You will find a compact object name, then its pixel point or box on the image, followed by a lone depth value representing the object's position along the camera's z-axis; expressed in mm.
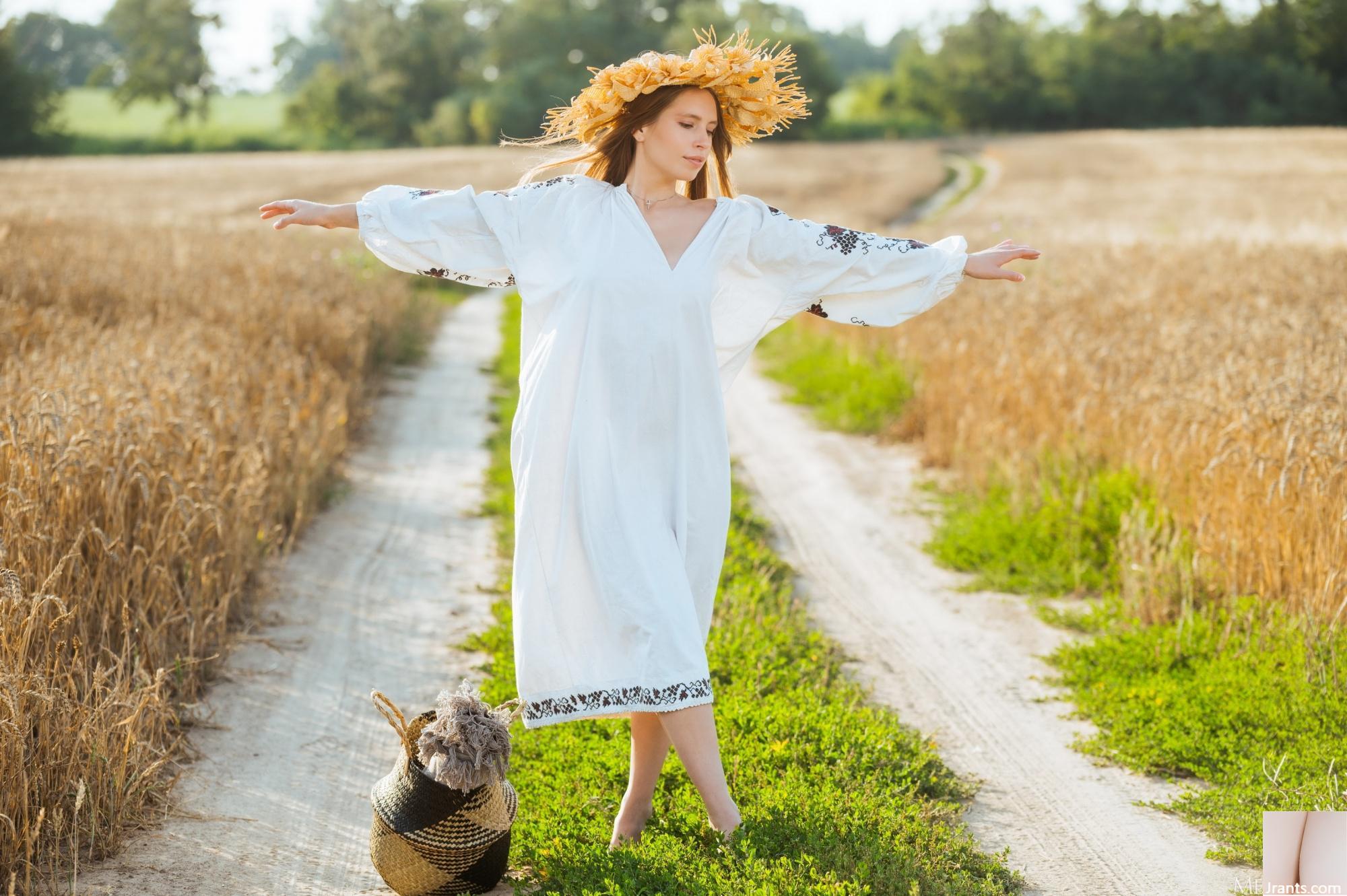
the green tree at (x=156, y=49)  70250
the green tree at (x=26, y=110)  50094
